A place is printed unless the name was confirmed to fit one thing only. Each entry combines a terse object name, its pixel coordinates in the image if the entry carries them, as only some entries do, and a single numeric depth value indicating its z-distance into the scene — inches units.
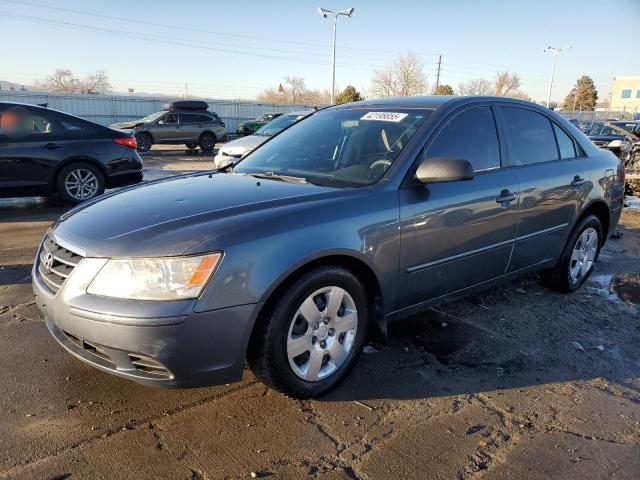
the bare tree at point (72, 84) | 2340.1
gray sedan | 90.4
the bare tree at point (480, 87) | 2421.6
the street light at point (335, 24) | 1209.2
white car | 386.9
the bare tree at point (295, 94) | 2861.7
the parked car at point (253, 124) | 1006.1
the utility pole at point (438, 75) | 2500.0
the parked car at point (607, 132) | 570.7
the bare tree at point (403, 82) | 2080.5
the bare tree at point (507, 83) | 2669.8
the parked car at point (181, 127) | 762.8
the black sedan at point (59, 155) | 279.4
